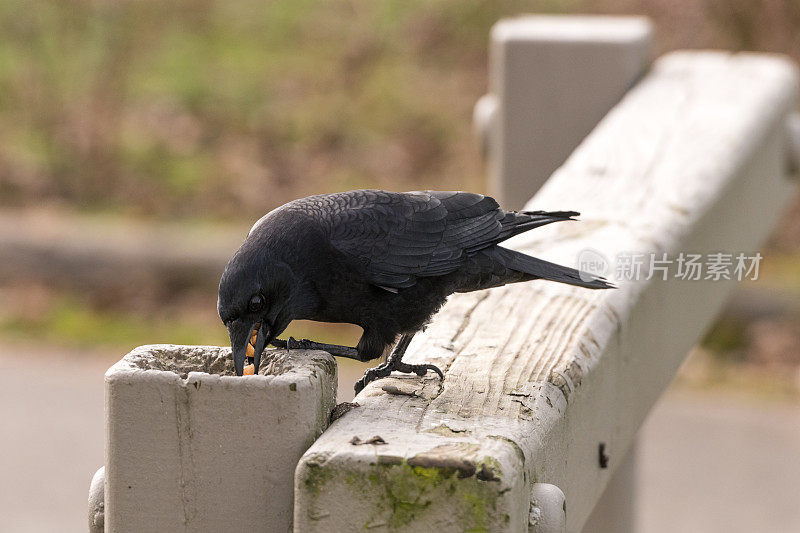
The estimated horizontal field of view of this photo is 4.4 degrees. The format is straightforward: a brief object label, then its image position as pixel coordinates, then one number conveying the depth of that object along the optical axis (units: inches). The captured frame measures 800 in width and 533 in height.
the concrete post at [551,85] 501.4
